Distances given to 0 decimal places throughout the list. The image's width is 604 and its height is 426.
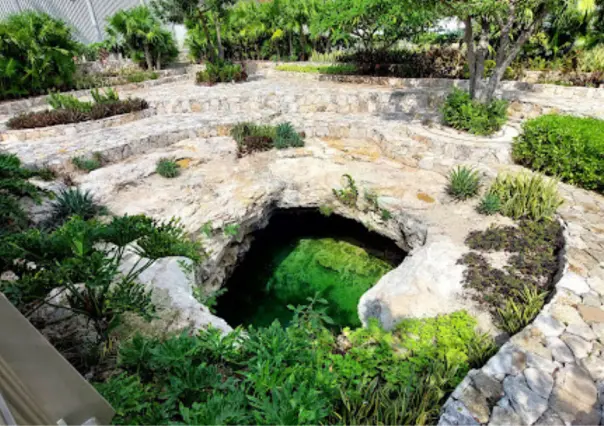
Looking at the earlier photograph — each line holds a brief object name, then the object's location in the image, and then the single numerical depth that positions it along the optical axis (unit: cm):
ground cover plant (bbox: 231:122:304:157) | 918
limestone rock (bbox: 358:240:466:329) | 466
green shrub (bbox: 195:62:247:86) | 1619
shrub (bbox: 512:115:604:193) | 619
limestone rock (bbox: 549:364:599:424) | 287
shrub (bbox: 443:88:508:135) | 865
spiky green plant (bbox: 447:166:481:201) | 662
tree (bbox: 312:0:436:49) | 1247
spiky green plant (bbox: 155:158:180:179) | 788
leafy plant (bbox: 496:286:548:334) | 402
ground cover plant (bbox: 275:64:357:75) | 1560
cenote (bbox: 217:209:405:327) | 645
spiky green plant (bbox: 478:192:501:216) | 609
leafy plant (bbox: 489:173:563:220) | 576
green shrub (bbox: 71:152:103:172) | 804
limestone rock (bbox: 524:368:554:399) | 306
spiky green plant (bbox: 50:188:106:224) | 614
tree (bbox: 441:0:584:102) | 677
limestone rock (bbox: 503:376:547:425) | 288
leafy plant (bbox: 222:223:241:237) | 665
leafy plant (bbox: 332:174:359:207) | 750
